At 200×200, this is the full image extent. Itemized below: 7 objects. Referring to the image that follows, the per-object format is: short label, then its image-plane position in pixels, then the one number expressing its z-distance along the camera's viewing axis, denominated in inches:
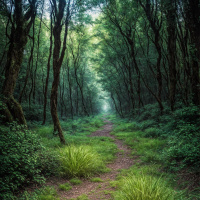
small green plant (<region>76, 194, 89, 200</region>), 129.8
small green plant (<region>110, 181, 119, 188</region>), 149.1
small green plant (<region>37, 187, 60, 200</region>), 123.2
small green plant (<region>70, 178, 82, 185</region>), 158.9
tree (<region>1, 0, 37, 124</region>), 232.4
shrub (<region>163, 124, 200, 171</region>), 154.9
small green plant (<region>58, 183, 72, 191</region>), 146.4
